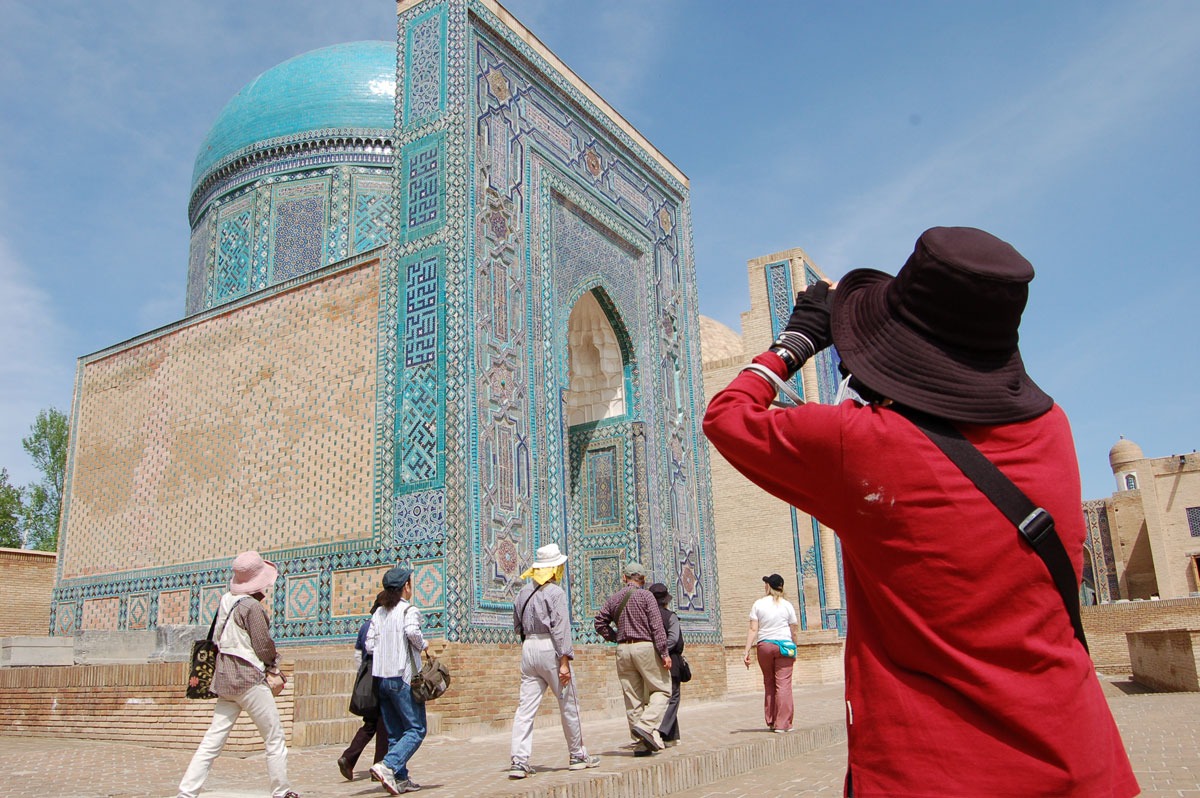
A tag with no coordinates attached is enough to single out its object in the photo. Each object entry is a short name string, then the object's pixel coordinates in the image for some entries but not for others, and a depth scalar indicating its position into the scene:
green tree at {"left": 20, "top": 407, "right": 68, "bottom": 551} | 26.05
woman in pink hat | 4.78
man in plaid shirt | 6.43
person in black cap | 7.27
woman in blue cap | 5.48
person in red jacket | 1.42
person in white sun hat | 5.91
